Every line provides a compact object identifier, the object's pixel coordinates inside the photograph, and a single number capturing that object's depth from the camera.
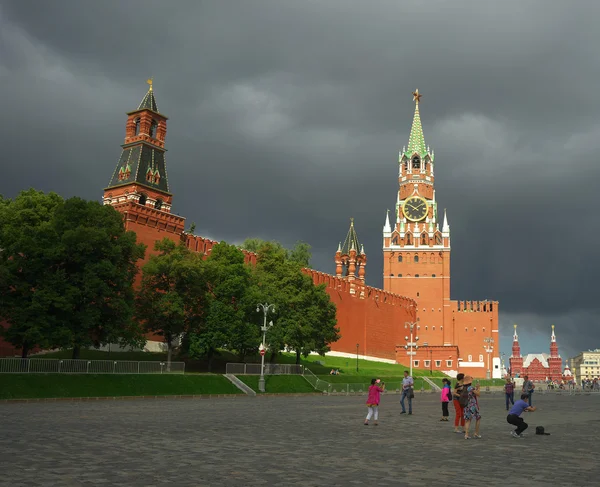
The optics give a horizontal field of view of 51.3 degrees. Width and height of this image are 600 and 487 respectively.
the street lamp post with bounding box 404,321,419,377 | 87.74
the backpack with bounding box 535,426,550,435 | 15.92
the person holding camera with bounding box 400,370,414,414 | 22.61
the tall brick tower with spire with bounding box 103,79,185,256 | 52.38
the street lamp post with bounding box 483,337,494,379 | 88.64
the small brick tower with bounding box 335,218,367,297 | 87.19
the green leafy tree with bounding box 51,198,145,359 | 33.97
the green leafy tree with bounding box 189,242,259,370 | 43.34
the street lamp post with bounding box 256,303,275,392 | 38.53
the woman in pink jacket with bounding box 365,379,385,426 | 17.89
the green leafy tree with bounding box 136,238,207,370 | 41.84
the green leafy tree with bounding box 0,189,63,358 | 32.66
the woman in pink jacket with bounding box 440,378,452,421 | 20.03
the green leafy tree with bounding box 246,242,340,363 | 48.88
